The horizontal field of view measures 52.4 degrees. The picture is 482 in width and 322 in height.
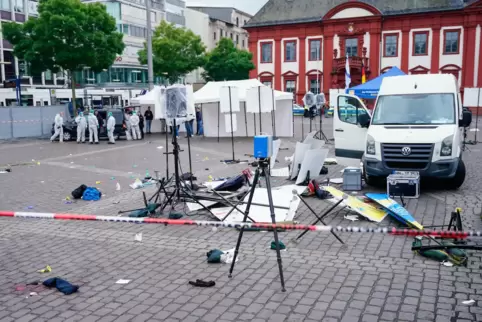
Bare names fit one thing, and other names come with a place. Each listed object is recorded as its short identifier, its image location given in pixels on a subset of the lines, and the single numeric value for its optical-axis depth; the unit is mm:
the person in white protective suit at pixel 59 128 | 25547
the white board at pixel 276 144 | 12783
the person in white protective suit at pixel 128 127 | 26562
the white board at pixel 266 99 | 18344
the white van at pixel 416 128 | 10680
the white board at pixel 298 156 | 12438
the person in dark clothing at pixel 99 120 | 26341
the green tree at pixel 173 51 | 57031
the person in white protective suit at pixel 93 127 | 24266
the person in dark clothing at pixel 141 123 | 27344
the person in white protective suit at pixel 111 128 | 24281
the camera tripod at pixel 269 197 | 5633
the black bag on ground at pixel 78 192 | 11047
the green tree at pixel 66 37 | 30438
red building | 49812
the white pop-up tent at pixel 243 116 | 24250
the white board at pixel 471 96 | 25500
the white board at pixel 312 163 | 11508
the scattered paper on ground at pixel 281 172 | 13570
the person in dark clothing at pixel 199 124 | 29000
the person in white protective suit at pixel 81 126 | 24875
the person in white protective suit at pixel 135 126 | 26422
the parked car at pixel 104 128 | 26297
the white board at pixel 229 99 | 17812
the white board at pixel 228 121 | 18770
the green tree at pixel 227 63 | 66625
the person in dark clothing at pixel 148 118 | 29494
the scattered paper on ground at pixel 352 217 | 8734
